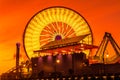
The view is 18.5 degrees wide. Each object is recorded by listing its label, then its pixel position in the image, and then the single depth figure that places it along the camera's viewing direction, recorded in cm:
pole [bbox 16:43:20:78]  7989
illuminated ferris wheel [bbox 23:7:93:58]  7562
